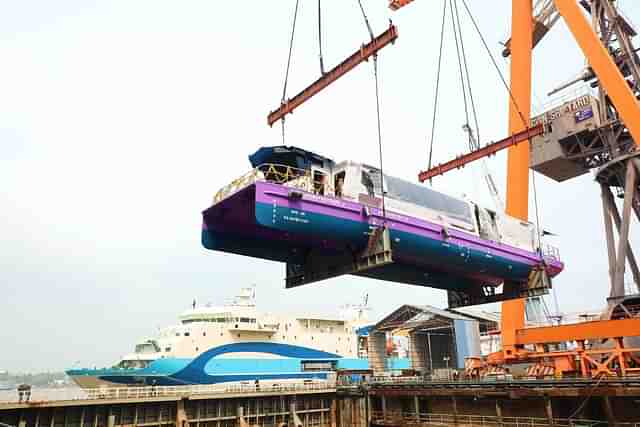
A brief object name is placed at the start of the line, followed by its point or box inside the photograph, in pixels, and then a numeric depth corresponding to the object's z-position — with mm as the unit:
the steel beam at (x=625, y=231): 23891
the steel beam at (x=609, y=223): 25812
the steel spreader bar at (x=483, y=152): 25609
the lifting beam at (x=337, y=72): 16469
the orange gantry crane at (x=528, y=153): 18875
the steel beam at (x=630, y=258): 25923
